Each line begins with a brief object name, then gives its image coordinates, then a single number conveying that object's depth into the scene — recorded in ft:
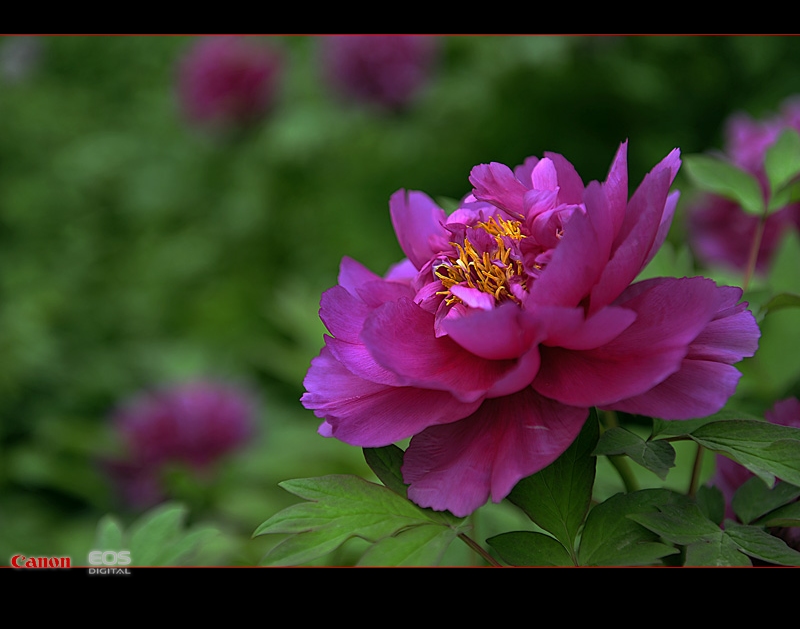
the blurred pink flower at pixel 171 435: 5.66
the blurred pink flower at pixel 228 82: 7.41
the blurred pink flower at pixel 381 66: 6.91
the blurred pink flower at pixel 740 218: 4.62
